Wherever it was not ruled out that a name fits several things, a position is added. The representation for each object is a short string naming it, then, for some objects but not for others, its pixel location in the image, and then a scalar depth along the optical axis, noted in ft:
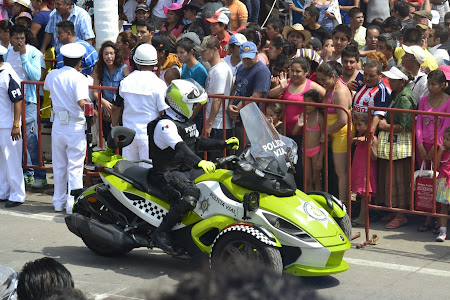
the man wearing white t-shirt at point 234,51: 64.54
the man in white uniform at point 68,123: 58.08
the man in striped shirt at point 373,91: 55.62
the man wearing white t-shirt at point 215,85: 59.62
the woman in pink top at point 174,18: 85.56
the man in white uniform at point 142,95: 56.08
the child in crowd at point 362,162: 54.08
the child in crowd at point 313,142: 55.06
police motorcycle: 41.65
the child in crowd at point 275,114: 55.36
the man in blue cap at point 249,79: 59.82
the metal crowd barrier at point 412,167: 50.41
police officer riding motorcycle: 43.96
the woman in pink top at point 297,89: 55.69
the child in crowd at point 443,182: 50.55
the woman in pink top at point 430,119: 52.49
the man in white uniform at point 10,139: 60.75
